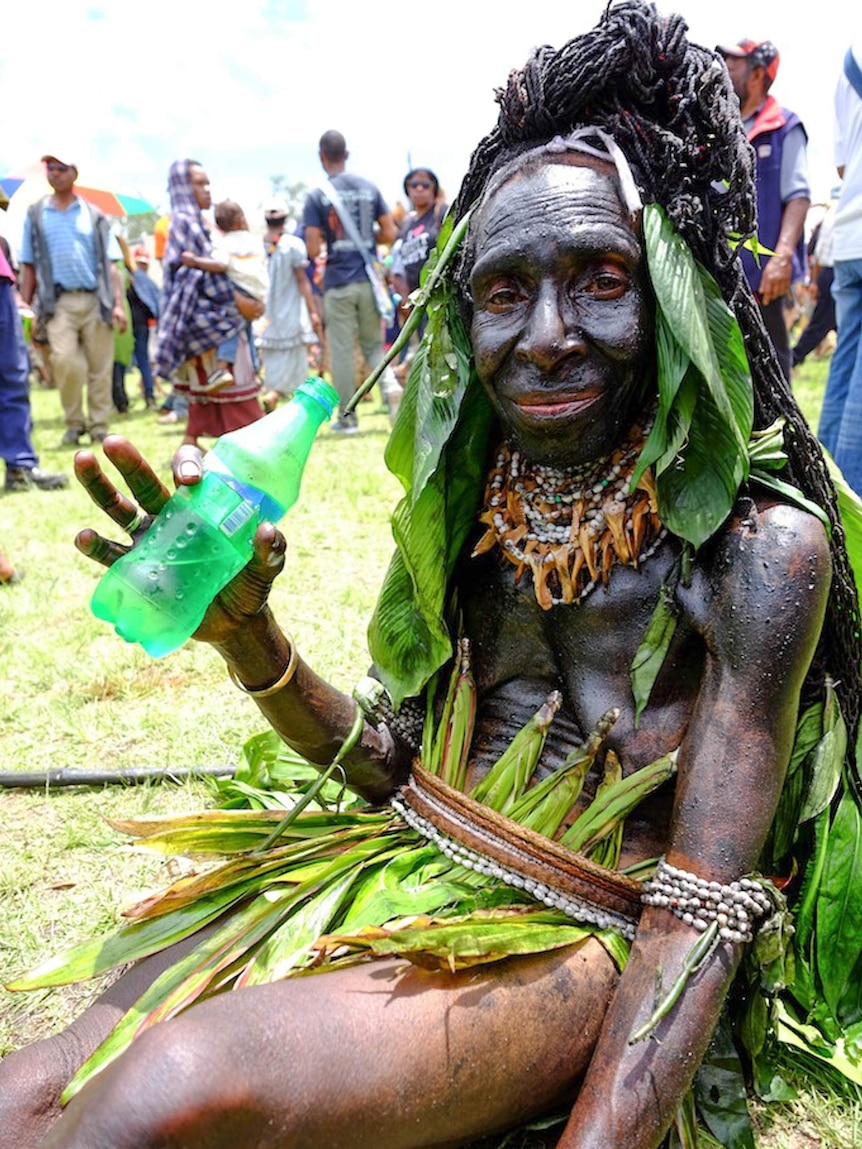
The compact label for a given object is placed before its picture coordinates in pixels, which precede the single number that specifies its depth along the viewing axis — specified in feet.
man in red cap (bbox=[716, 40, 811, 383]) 17.53
